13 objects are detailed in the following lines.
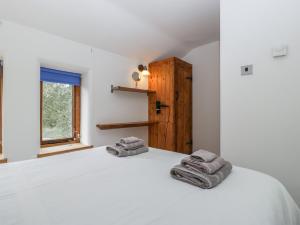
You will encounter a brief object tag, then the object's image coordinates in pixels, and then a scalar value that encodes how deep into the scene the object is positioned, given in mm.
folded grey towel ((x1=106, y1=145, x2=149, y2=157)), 1408
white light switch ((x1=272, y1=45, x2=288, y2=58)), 1382
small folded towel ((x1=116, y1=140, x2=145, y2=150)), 1450
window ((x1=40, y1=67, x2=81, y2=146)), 2189
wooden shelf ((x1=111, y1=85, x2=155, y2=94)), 2498
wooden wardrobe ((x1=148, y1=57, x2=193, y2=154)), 2836
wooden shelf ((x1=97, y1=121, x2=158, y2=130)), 2319
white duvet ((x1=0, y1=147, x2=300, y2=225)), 622
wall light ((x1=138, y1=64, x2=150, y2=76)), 2970
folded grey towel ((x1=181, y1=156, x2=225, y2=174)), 911
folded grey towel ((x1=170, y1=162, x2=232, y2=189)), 860
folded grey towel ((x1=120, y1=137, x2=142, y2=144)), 1490
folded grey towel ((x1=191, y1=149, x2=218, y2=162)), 973
